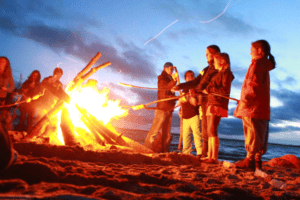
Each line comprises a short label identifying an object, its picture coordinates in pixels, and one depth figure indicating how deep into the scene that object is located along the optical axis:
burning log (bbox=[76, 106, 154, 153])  5.02
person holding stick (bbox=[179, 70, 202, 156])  4.93
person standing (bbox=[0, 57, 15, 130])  5.34
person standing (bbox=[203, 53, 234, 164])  3.85
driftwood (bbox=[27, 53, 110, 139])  5.24
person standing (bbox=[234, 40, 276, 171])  3.26
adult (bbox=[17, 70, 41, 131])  6.21
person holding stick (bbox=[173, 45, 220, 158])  4.48
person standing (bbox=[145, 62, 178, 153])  5.37
